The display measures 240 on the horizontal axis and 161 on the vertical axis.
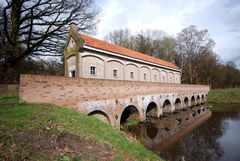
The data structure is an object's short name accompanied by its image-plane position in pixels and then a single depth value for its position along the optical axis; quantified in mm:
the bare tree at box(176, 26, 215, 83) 35875
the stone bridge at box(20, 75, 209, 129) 7293
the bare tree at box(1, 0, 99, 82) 14162
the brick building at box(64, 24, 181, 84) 14219
